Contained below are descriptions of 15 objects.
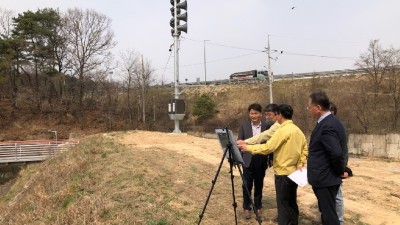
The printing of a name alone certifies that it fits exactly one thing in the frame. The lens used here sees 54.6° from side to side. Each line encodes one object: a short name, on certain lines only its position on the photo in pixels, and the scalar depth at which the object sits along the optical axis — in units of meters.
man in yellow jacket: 4.79
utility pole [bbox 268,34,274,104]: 32.59
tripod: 5.01
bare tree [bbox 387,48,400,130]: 31.78
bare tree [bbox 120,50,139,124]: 42.09
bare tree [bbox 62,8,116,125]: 39.03
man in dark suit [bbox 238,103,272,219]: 5.65
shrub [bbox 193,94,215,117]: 39.16
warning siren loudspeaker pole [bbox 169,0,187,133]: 17.06
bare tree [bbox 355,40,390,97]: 33.72
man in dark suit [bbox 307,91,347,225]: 4.06
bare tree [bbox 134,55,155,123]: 42.81
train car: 46.53
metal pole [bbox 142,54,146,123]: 40.46
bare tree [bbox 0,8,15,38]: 37.87
